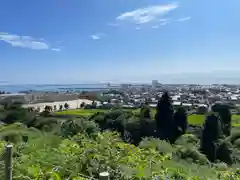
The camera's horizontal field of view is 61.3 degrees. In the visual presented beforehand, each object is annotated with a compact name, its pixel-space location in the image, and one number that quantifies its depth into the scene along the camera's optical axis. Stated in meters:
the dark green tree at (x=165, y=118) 13.84
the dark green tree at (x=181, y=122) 13.95
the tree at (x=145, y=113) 15.65
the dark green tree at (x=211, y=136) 10.60
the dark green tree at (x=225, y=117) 14.02
